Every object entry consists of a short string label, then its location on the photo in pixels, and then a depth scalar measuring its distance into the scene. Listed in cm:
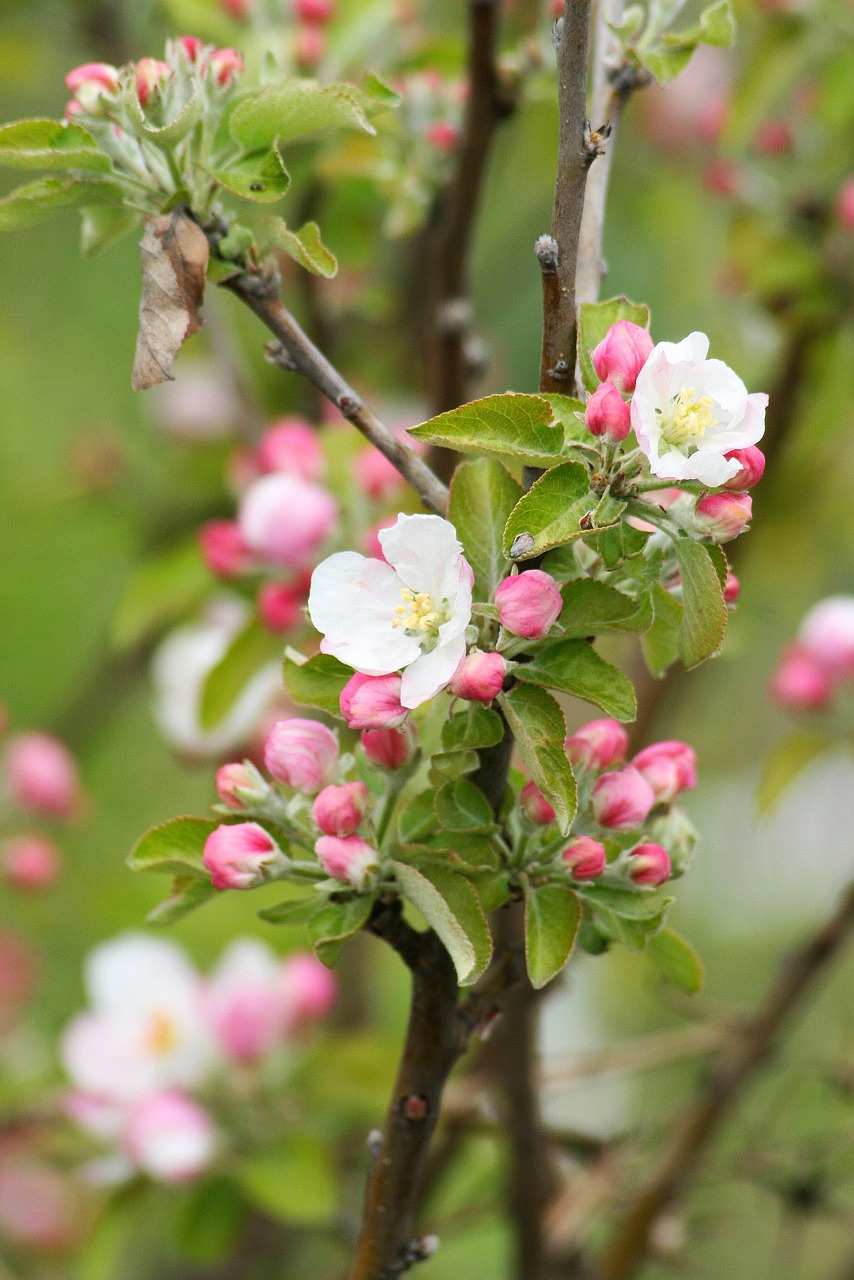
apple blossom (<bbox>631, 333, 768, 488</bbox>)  179
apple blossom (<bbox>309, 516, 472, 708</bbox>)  181
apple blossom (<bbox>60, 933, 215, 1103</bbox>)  228
